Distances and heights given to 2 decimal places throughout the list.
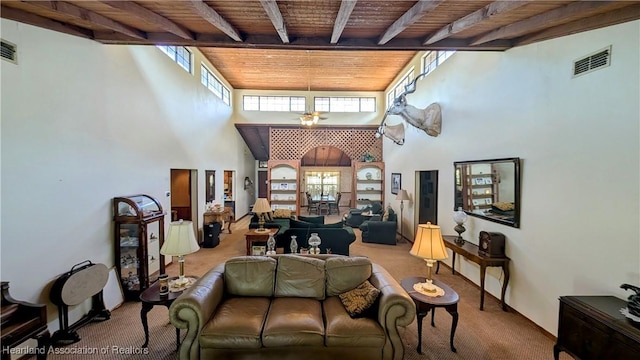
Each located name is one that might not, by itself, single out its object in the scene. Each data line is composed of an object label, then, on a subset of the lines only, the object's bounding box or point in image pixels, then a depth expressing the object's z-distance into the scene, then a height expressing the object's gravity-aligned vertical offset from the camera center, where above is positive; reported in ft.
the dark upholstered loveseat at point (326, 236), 16.60 -3.90
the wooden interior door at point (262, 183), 43.01 -1.28
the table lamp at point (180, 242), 9.01 -2.36
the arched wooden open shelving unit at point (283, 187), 31.83 -1.43
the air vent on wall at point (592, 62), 7.55 +3.52
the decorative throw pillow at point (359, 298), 7.82 -3.89
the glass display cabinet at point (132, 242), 11.59 -3.09
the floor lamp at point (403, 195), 22.45 -1.71
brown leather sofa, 7.14 -4.31
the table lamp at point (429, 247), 8.59 -2.39
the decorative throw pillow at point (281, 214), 23.47 -3.53
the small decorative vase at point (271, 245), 11.66 -3.16
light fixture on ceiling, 23.00 +5.25
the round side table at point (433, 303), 8.27 -4.08
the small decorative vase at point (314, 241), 11.32 -2.87
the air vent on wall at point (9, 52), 7.30 +3.56
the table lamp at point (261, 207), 16.71 -2.06
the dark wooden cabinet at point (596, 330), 5.88 -3.82
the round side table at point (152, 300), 8.41 -4.09
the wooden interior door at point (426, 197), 20.83 -1.71
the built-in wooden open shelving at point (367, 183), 31.40 -0.89
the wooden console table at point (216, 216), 21.63 -3.51
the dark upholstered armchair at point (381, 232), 21.63 -4.72
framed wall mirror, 10.80 -0.61
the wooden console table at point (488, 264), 11.08 -3.79
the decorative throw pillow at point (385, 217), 23.67 -3.83
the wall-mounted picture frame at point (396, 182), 25.22 -0.67
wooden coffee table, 17.08 -4.09
